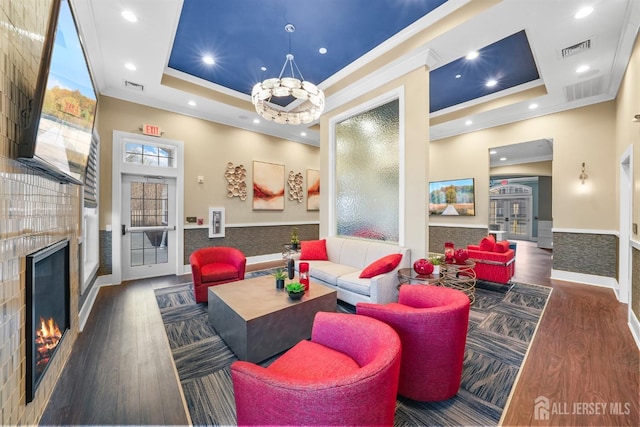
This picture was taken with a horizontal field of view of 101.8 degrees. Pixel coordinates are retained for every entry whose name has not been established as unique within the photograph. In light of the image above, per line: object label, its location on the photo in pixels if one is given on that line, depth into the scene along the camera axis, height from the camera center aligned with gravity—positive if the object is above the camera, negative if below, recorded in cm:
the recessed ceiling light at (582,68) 367 +206
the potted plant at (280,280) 289 -76
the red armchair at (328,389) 100 -75
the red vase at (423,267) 280 -60
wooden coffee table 219 -96
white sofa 313 -84
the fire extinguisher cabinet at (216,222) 549 -21
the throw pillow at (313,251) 445 -67
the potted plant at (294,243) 534 -65
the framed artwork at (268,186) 615 +64
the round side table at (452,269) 299 -67
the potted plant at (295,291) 254 -77
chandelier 305 +142
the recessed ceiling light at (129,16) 277 +213
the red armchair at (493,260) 419 -78
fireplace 147 -66
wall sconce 468 +66
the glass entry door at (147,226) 462 -26
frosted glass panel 396 +64
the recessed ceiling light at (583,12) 267 +210
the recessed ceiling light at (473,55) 372 +230
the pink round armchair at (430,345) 165 -86
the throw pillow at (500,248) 439 -60
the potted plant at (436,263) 287 -58
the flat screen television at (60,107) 137 +67
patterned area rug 169 -130
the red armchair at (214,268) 351 -81
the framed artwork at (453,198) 610 +37
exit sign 468 +150
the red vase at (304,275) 284 -69
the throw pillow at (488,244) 445 -55
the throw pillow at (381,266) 319 -67
